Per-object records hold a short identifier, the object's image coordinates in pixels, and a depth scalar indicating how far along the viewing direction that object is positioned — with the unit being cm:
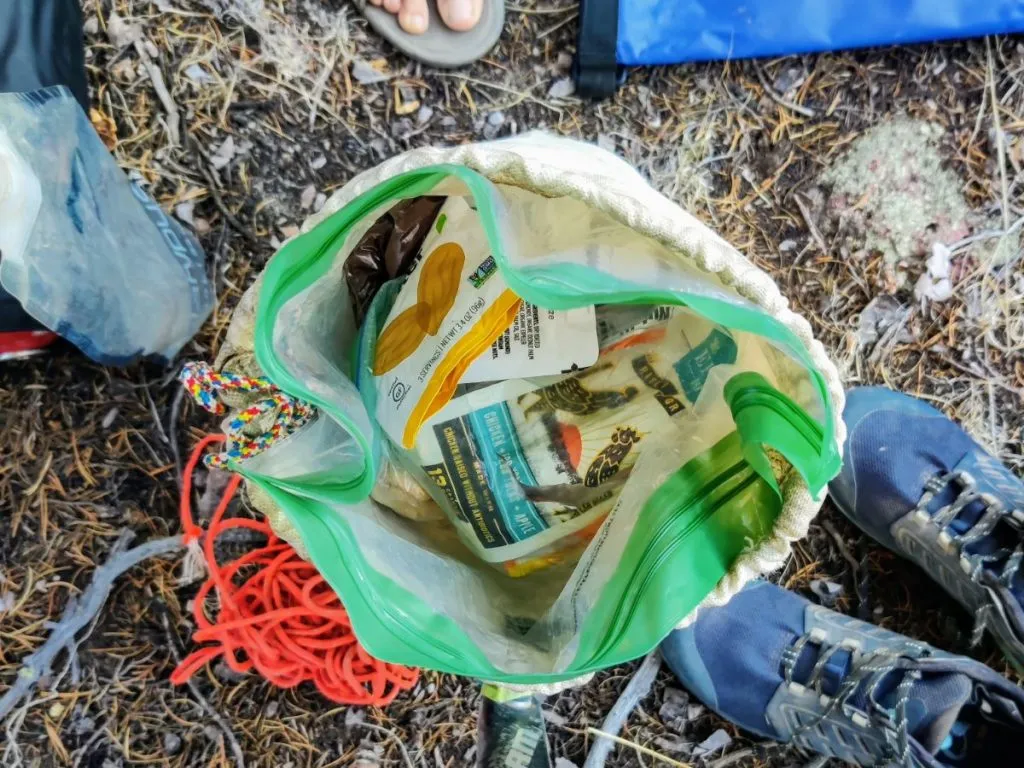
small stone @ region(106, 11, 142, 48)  102
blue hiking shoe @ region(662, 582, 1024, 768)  99
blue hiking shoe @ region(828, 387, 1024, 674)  106
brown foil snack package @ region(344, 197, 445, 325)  75
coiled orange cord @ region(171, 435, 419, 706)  98
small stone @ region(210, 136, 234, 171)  103
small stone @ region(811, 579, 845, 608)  111
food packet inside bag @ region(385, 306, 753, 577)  74
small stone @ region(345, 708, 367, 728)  105
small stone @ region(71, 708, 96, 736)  104
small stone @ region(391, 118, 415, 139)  106
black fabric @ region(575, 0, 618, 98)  104
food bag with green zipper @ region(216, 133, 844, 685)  53
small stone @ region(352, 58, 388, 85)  105
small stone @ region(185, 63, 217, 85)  103
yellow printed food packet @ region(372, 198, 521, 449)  69
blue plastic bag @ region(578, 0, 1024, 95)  104
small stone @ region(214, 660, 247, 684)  105
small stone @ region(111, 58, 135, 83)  103
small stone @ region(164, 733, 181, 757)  104
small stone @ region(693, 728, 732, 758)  110
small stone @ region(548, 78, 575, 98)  107
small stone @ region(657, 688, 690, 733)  109
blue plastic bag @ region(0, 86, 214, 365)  68
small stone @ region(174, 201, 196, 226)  103
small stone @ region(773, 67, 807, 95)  109
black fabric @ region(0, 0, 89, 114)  76
